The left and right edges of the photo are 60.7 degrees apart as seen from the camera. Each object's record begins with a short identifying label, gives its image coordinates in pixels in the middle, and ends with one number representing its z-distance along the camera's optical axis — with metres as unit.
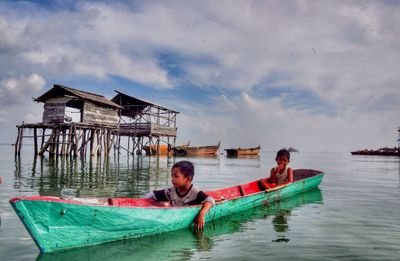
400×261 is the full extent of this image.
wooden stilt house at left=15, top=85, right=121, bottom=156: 26.53
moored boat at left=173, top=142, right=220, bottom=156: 46.44
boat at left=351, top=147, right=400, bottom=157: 73.12
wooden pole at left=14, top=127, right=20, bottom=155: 28.97
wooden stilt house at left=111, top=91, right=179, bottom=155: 33.60
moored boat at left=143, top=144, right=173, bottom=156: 41.53
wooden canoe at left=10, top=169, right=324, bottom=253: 4.40
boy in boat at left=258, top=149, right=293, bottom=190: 9.82
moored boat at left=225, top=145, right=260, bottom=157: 50.69
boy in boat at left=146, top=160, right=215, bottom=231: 5.83
